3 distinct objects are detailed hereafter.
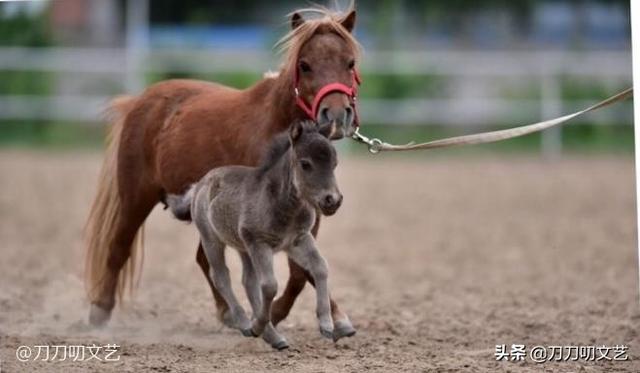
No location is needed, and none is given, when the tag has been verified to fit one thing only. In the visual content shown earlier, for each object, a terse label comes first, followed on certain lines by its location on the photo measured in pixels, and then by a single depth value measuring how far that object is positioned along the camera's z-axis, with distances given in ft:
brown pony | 30.89
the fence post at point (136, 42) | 105.70
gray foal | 27.81
